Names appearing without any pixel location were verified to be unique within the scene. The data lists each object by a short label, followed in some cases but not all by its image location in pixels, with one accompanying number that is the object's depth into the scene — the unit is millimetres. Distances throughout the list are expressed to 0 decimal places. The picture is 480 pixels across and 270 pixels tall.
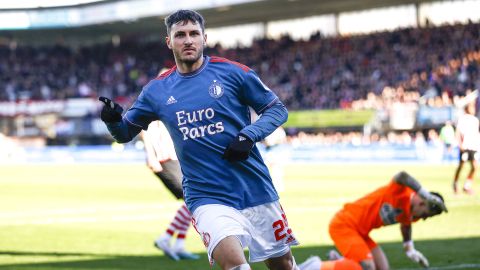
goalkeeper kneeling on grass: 15703
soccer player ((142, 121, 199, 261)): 20953
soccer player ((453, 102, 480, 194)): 40750
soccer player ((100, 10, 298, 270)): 11883
